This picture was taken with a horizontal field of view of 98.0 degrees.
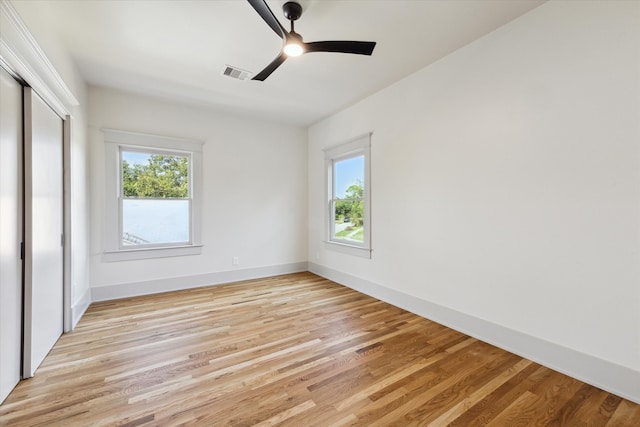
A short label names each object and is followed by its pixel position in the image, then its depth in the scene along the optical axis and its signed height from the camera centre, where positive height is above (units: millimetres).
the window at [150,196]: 3697 +225
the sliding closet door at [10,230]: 1718 -126
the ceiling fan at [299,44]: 1999 +1245
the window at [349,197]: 3969 +252
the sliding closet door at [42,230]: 1980 -148
